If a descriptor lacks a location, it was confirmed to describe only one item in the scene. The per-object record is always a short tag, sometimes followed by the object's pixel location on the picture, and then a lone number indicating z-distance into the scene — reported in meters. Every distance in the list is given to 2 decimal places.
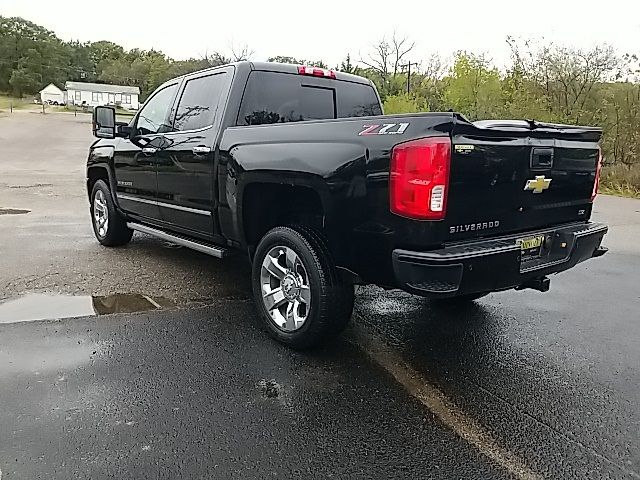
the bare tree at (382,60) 44.41
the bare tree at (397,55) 44.50
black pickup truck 3.24
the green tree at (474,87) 22.61
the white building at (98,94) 85.38
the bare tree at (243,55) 48.59
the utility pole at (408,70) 37.57
